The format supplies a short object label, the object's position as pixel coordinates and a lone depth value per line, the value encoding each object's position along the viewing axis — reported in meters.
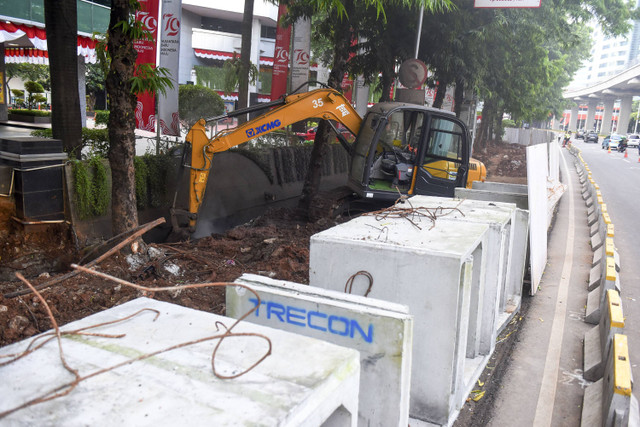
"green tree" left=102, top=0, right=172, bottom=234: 7.10
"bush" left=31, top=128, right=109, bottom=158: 10.21
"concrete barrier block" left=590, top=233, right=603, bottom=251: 11.49
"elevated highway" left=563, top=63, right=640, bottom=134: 64.94
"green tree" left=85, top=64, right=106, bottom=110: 38.56
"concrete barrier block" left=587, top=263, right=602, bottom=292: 8.84
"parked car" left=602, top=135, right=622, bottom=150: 53.59
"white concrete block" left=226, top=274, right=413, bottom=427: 3.31
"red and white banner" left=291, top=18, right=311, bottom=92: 16.39
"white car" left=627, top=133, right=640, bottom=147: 57.16
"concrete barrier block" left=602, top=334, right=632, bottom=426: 4.38
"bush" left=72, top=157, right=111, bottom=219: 9.31
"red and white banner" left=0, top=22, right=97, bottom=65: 14.55
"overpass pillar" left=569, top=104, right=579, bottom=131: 113.65
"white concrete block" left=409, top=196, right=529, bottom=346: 5.84
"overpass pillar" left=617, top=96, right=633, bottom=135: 77.85
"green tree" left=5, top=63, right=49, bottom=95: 36.36
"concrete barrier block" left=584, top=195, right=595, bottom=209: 16.93
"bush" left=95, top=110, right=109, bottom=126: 24.83
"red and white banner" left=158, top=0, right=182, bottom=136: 11.36
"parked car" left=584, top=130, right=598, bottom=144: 71.88
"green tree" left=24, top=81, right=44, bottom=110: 25.36
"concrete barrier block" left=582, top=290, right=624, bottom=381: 5.90
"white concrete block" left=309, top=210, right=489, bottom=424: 4.16
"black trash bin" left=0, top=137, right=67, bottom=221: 8.39
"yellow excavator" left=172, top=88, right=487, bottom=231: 10.69
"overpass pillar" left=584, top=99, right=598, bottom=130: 99.31
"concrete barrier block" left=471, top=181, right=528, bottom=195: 9.75
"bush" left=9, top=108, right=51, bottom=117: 23.62
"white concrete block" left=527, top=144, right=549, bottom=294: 8.35
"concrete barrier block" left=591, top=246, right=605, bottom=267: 9.99
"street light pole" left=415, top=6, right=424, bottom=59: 13.48
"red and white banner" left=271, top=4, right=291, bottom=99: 18.01
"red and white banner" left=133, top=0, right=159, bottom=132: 11.19
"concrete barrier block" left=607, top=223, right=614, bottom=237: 10.91
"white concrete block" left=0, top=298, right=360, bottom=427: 2.02
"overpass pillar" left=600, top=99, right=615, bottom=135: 86.62
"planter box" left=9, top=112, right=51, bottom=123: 22.92
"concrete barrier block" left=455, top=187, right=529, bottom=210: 8.68
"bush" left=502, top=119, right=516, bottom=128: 62.38
